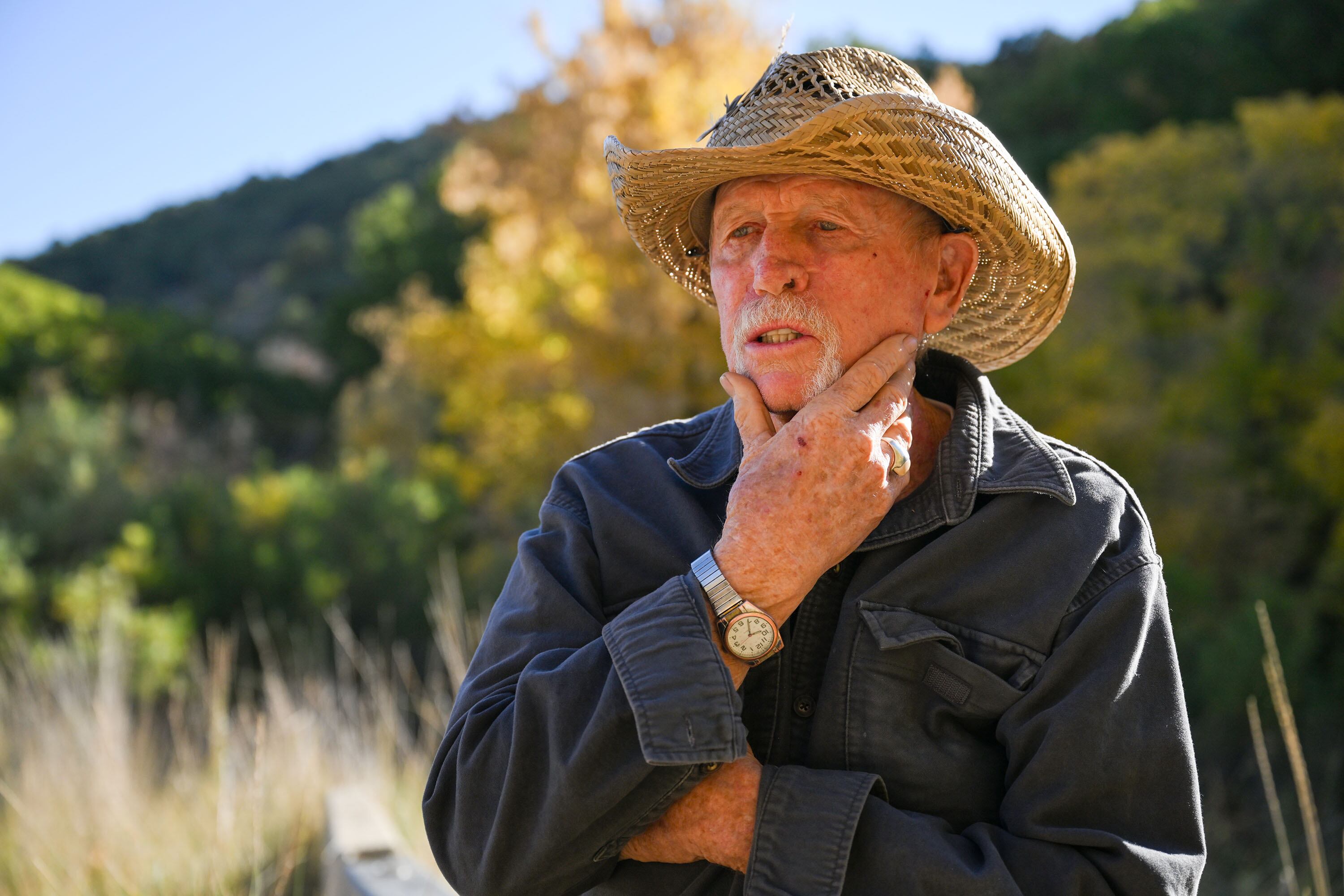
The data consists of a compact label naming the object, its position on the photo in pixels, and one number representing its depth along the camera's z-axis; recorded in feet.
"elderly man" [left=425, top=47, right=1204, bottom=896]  4.47
